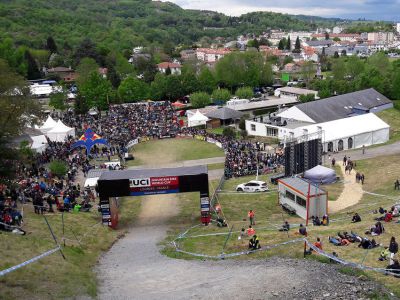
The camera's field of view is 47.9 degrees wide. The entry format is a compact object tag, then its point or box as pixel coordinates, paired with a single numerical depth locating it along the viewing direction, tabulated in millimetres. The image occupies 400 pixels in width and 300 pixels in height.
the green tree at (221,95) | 71850
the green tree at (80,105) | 63750
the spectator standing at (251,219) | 23741
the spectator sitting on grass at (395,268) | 14769
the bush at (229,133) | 50781
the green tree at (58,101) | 64938
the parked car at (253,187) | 30781
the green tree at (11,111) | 24438
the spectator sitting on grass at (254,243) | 19141
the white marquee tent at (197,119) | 56719
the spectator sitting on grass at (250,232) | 21297
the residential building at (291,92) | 73450
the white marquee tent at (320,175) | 31234
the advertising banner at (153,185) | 24484
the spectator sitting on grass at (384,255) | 16200
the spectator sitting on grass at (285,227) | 21594
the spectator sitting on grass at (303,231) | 19922
